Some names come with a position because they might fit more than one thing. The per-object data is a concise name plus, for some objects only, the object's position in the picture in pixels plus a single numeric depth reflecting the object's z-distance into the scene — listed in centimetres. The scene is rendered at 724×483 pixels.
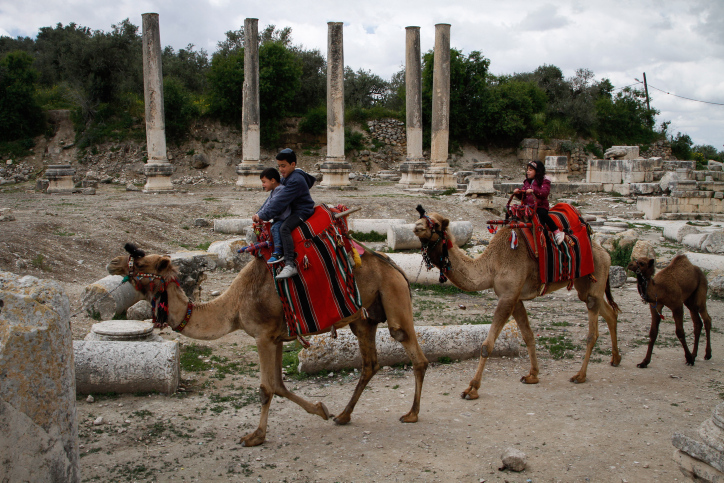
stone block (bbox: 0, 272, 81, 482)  304
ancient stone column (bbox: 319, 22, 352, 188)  2678
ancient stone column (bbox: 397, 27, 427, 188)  2734
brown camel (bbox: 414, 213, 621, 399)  652
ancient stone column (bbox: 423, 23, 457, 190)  2623
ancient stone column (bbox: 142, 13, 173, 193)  2427
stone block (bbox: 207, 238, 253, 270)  1293
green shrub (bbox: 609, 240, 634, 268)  1390
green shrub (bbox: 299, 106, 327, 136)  3703
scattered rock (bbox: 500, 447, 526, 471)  490
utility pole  4556
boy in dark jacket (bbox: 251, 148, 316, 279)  547
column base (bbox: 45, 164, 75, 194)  2412
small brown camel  773
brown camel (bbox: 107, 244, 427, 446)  513
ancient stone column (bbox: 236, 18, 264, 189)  2704
